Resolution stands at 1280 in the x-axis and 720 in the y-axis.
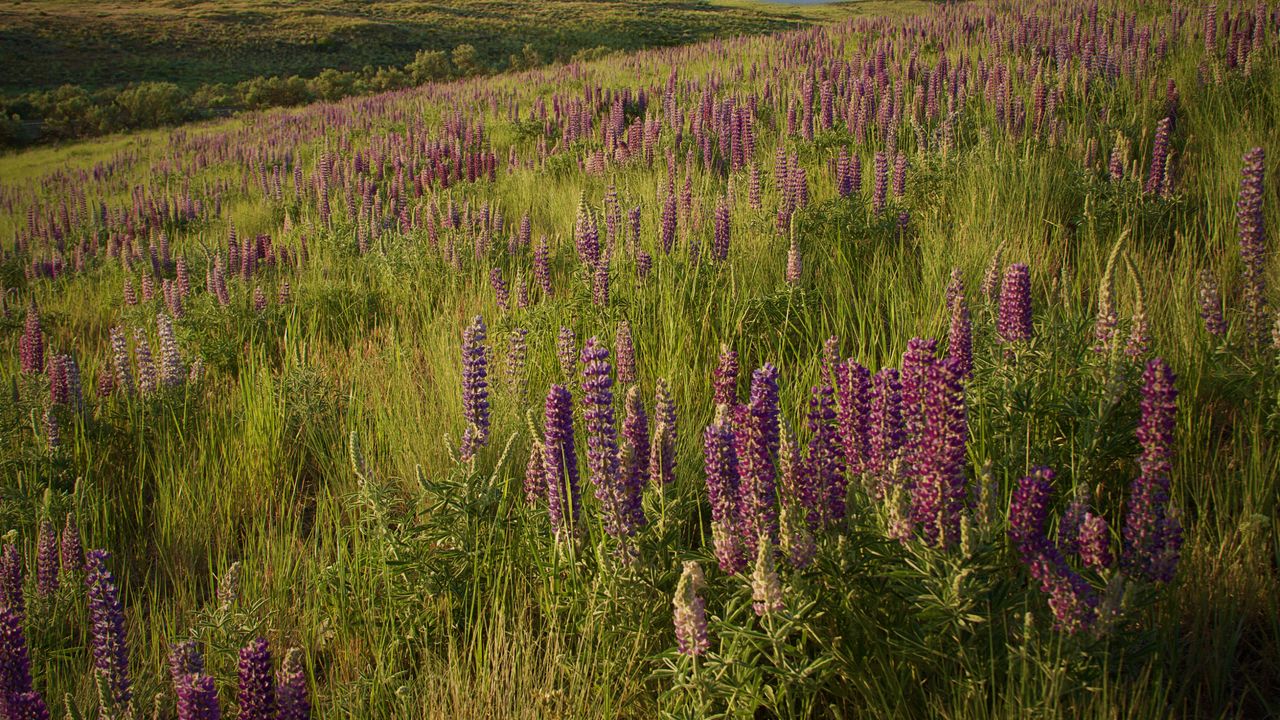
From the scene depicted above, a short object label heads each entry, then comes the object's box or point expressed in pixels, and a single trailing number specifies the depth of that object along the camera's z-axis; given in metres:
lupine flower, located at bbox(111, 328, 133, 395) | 3.88
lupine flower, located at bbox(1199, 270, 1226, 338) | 2.42
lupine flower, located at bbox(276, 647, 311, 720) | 1.66
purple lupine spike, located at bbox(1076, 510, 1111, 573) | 1.61
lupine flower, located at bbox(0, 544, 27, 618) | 2.28
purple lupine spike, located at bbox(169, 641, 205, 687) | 1.63
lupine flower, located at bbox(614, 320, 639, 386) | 2.74
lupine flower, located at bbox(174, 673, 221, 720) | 1.57
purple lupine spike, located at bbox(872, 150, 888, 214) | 4.56
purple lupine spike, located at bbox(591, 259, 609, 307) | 3.80
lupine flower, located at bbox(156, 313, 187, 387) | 3.89
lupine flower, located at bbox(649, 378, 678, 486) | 1.84
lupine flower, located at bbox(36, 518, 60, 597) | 2.42
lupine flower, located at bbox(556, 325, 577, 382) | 2.91
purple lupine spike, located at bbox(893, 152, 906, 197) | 4.67
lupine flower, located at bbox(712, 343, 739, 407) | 2.16
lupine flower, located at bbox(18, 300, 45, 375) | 4.43
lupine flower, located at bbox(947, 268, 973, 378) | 2.22
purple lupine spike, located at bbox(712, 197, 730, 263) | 4.26
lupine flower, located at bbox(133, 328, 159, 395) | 3.81
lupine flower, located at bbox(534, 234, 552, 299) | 4.26
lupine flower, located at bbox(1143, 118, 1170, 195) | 4.07
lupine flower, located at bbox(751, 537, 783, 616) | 1.49
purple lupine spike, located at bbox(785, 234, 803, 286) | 3.57
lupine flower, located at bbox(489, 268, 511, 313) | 4.14
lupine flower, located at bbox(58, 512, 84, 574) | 2.45
